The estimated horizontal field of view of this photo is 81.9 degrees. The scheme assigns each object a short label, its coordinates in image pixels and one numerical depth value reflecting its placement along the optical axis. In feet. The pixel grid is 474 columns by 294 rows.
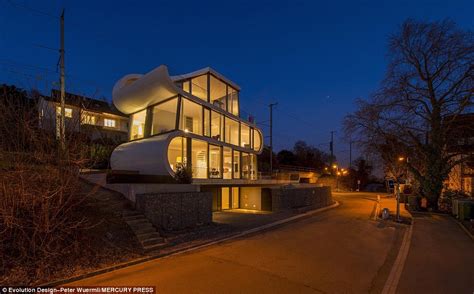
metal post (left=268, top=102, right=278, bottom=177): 115.85
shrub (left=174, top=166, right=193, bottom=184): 51.43
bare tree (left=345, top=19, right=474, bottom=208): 66.95
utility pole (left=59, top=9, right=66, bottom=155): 26.32
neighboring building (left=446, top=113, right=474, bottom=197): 66.59
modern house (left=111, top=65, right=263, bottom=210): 58.65
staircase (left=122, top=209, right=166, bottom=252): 29.73
